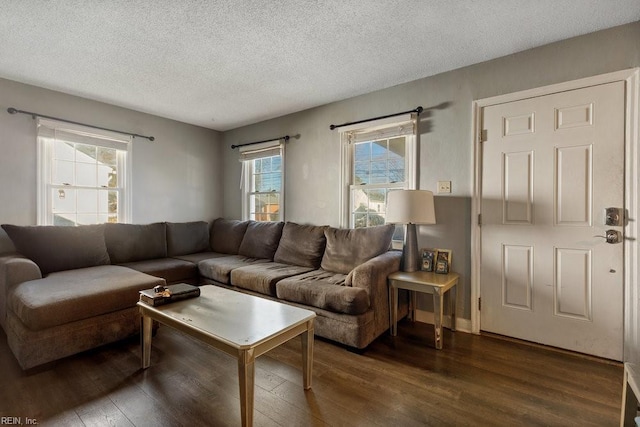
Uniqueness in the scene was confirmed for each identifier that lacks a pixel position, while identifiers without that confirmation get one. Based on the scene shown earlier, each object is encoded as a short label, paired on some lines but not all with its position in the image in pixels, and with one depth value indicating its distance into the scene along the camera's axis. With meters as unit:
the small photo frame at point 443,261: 2.63
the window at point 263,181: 4.11
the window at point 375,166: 2.99
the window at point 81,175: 3.14
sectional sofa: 2.05
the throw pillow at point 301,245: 3.24
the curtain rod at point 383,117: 2.86
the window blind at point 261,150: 4.04
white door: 2.09
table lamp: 2.52
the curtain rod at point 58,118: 2.88
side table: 2.28
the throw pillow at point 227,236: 4.06
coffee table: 1.37
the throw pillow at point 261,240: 3.66
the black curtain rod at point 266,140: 3.94
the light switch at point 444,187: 2.74
